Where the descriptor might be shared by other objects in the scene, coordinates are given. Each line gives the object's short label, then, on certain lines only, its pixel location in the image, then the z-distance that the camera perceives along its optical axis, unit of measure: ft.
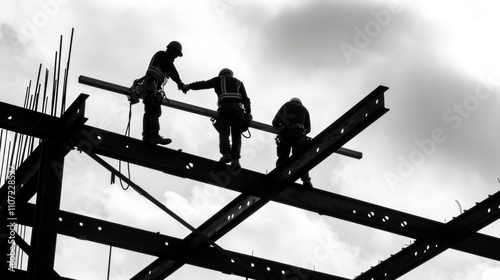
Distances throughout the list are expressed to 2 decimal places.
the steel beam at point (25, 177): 38.68
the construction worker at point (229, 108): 43.19
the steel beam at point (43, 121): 36.88
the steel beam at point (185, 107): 42.34
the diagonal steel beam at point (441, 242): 42.39
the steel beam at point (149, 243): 42.06
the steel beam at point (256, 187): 38.63
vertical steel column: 35.19
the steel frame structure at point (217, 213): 36.96
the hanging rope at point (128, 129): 41.43
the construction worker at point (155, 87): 41.50
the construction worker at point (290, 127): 45.75
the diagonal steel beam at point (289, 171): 37.43
